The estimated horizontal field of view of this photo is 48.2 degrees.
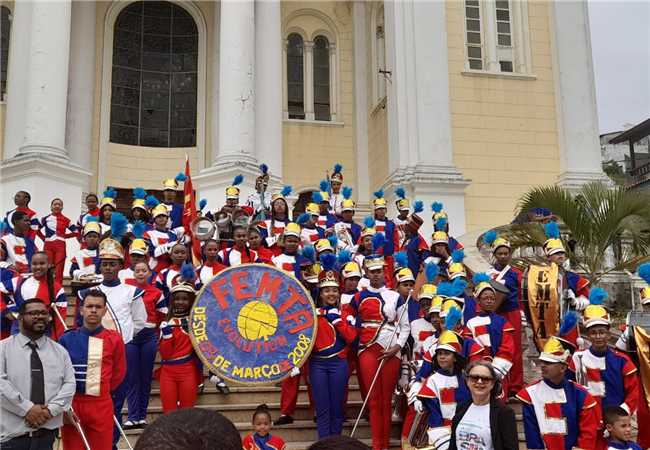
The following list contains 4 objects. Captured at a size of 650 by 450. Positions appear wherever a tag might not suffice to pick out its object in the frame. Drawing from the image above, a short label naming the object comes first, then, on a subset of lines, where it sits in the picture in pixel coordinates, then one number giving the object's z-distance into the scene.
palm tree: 10.40
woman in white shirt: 4.60
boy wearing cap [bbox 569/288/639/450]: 6.29
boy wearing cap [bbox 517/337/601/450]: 5.41
